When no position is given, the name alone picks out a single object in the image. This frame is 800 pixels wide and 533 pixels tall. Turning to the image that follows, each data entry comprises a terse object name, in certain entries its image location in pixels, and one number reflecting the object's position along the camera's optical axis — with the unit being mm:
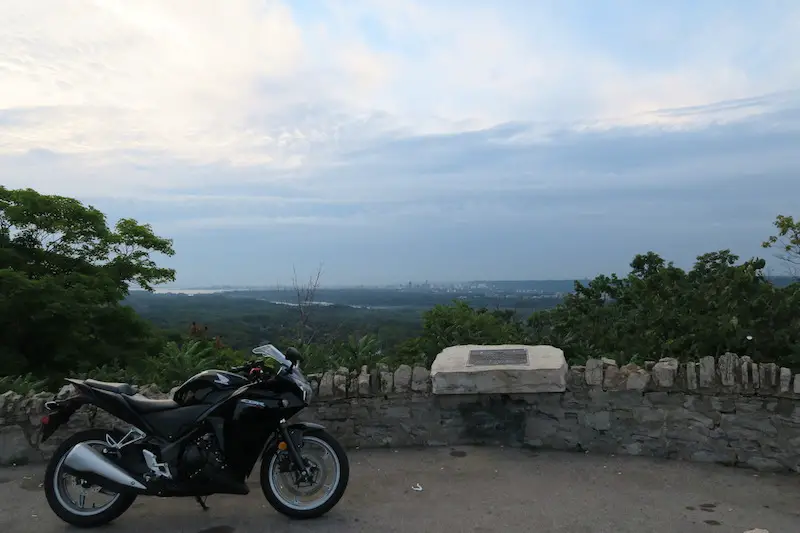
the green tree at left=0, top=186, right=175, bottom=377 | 12430
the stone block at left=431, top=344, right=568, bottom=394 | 5602
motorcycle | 4098
